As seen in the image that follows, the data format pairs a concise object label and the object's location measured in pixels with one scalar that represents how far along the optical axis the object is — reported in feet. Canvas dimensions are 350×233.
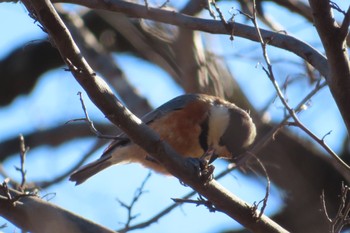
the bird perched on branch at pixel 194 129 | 29.94
